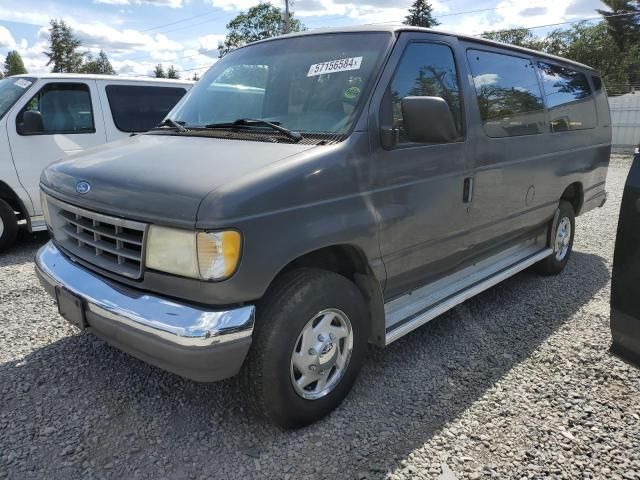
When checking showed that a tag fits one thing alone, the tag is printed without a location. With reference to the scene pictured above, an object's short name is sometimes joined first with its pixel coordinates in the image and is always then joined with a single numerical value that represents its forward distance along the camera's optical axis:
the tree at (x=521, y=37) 51.81
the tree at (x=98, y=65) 68.03
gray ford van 2.21
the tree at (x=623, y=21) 43.09
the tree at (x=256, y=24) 51.56
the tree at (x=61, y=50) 69.50
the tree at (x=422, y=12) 54.94
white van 5.58
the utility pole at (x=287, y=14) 34.44
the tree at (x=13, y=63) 75.48
